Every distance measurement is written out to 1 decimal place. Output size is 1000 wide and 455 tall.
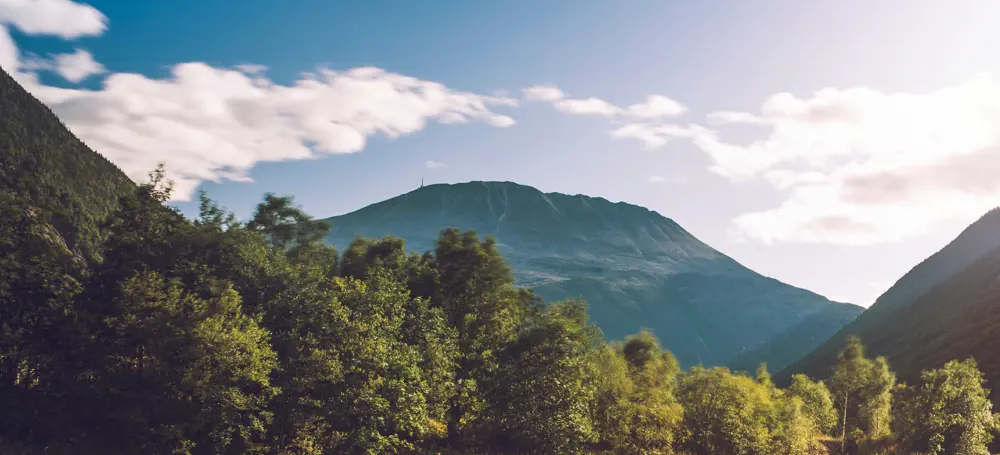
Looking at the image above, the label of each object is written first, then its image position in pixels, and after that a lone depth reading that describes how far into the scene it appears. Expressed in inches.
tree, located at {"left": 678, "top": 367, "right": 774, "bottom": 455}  1927.9
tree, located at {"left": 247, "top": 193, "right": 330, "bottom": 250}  3108.8
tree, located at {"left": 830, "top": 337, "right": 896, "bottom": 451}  2945.4
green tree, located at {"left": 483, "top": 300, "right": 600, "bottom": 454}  1584.6
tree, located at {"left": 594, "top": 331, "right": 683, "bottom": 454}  1763.0
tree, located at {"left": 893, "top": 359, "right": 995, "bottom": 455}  2085.4
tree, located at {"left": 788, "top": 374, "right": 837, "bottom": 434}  2910.9
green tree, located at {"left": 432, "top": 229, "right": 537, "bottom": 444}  1745.8
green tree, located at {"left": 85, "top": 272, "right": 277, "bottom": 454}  1151.6
